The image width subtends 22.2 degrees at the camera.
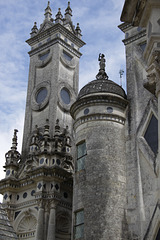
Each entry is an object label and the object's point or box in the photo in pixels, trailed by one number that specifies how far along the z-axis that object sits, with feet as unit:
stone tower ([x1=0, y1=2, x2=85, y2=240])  90.99
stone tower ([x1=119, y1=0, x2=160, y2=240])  66.44
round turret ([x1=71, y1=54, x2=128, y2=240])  68.49
